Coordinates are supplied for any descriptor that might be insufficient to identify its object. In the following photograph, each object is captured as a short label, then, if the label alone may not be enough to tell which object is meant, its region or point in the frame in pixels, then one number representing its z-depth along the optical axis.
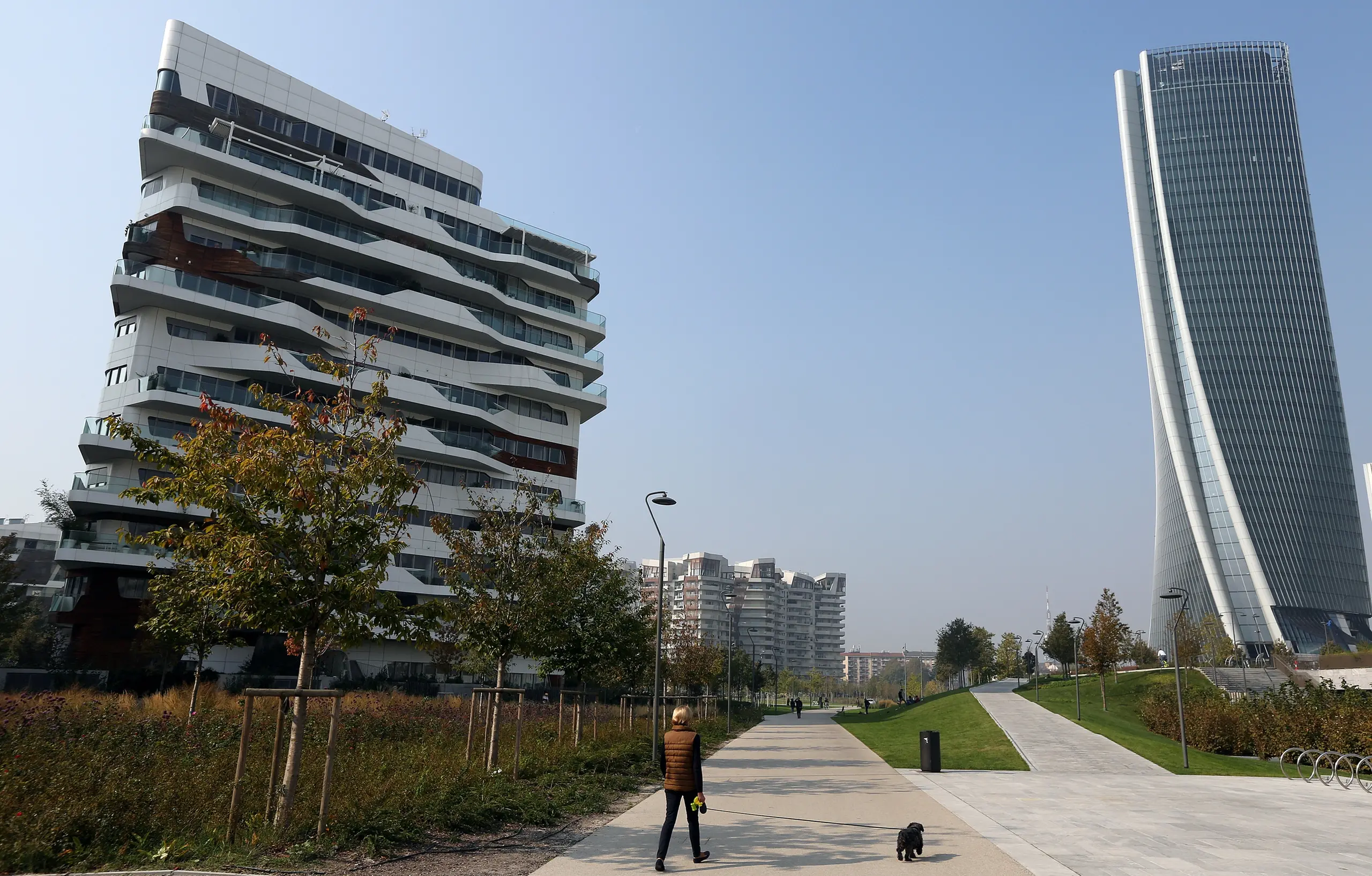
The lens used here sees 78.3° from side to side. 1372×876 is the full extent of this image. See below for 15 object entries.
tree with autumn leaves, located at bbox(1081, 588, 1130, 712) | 44.47
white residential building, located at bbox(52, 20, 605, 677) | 48.53
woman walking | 10.37
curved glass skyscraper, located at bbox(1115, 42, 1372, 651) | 119.44
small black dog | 10.45
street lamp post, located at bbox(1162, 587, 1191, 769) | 24.17
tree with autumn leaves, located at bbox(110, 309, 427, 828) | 10.82
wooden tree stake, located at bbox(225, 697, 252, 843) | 9.63
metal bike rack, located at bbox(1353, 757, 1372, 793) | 21.03
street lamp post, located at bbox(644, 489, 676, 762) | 21.59
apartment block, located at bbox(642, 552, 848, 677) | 182.21
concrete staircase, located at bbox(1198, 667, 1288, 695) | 55.88
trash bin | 23.02
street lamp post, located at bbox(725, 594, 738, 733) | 42.25
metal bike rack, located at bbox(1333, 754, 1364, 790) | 21.78
